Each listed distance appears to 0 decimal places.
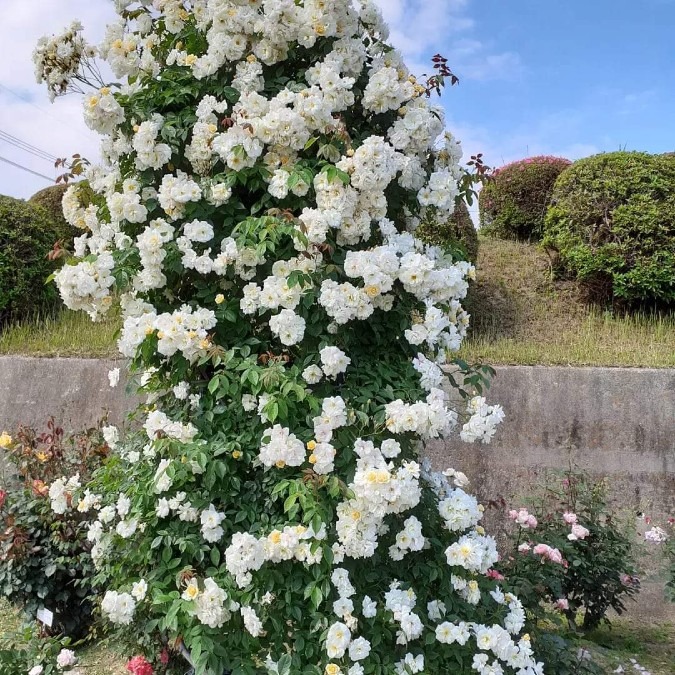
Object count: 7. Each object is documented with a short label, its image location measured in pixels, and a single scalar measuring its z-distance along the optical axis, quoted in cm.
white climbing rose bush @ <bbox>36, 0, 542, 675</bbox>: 211
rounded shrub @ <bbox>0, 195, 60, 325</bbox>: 616
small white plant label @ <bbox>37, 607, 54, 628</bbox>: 293
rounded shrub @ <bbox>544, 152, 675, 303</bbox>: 558
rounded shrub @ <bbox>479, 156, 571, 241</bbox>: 821
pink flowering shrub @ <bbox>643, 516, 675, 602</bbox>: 342
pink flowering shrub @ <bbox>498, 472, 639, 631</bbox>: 321
